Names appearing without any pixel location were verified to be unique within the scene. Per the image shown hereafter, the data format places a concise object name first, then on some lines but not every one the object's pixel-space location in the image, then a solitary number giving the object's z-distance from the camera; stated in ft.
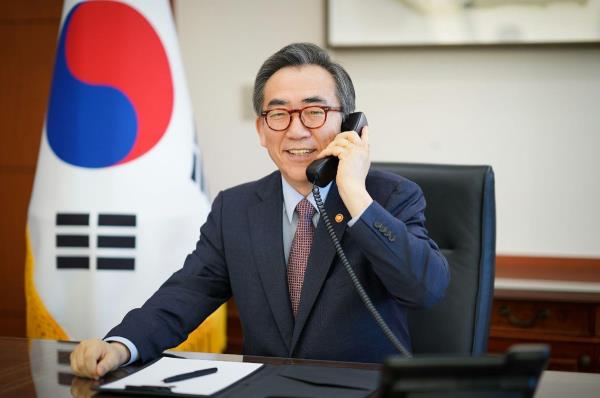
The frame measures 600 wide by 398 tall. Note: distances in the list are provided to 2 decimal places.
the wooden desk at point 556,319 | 10.74
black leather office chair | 9.00
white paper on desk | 7.76
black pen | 7.85
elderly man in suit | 8.44
